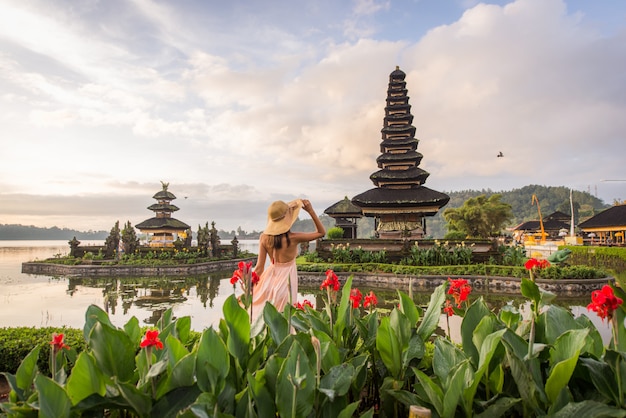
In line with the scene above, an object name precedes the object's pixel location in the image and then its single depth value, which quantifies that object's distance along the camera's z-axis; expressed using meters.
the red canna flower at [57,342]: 1.59
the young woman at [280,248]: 4.13
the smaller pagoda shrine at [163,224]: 32.50
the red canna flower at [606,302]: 1.58
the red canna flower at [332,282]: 2.37
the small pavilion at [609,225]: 28.28
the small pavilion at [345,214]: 29.89
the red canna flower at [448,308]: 3.08
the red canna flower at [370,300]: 3.39
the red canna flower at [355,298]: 2.86
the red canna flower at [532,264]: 2.60
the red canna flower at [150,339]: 1.43
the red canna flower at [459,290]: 2.85
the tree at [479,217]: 33.47
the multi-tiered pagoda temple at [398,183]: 24.59
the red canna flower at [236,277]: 2.53
